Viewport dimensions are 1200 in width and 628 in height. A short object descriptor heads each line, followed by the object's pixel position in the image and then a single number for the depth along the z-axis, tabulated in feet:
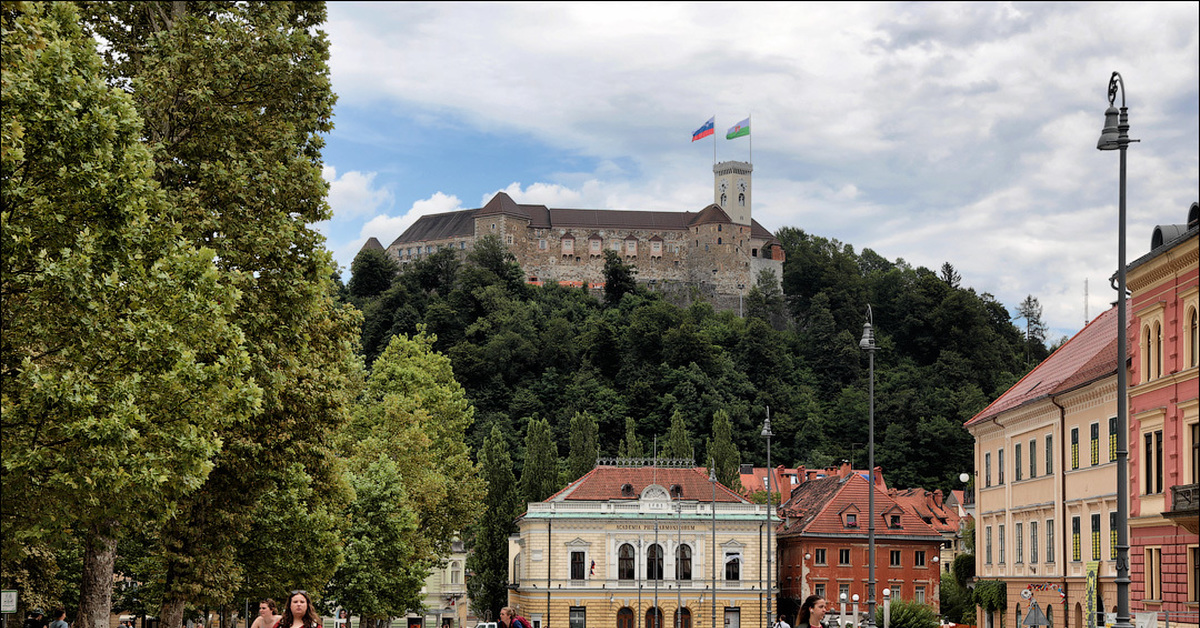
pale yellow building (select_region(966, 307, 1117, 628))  138.21
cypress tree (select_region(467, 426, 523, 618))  282.36
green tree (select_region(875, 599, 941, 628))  204.33
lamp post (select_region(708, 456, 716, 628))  246.10
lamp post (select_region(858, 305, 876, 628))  118.52
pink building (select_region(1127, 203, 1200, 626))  109.50
